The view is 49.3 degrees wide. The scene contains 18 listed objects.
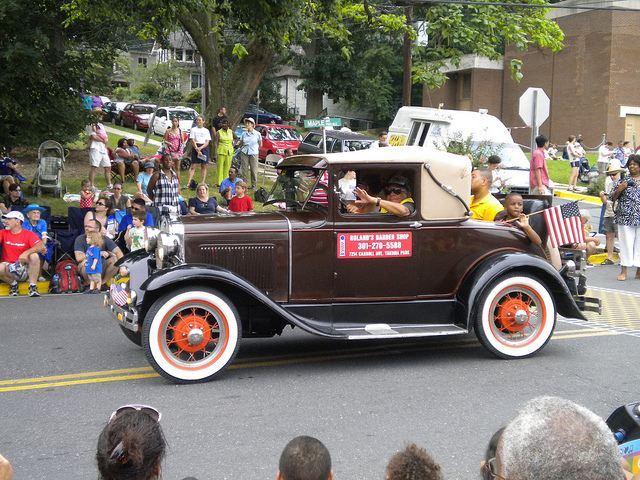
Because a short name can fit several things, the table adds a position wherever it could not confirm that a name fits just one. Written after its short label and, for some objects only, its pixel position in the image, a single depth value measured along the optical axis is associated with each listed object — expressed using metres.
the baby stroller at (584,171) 25.17
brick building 34.84
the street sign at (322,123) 11.38
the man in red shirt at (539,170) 14.38
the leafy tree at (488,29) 17.39
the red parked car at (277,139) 25.55
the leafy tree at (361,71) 40.25
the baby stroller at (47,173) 16.38
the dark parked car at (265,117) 39.00
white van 17.94
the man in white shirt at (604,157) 23.58
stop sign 14.84
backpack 10.61
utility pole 20.72
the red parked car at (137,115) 34.66
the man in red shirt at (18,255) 10.41
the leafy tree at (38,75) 12.82
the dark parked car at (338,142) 21.94
